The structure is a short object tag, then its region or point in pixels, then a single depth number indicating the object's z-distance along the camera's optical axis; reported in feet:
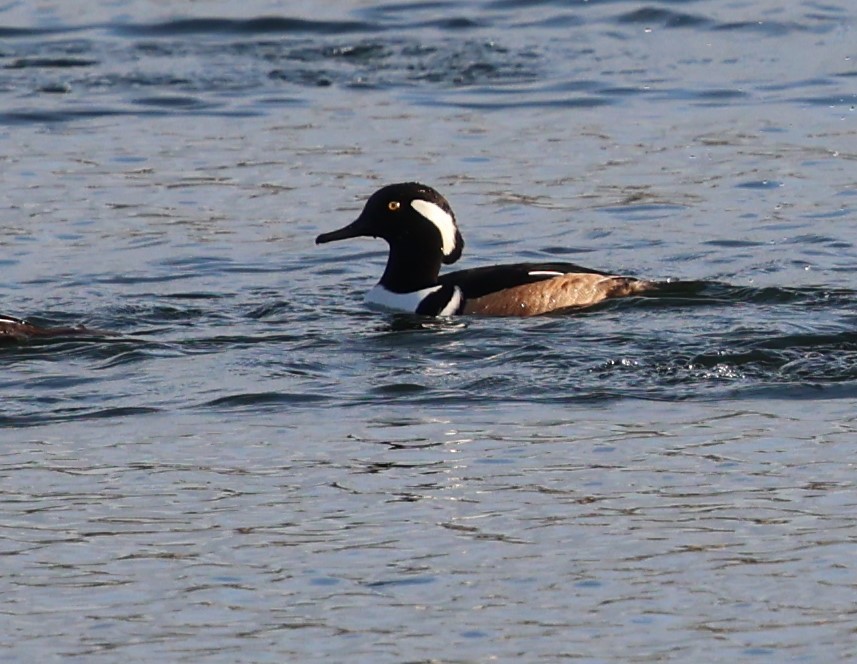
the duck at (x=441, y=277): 40.70
